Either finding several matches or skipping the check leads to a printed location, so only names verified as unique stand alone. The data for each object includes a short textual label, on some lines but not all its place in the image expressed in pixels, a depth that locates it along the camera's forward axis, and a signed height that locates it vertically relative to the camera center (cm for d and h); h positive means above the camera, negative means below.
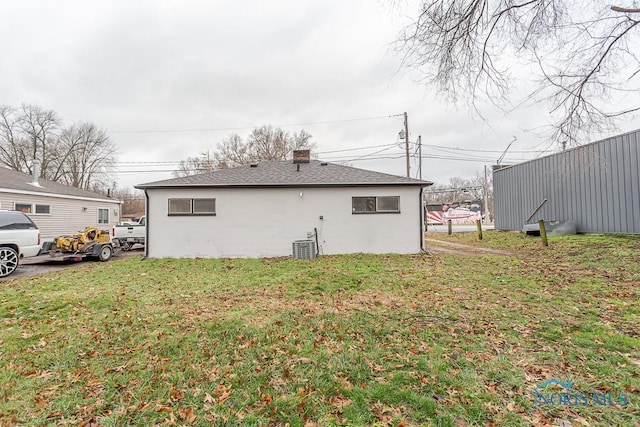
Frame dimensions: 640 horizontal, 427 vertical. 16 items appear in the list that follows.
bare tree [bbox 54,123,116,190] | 2706 +680
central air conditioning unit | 927 -96
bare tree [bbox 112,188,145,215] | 4012 +341
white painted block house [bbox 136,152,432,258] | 979 +16
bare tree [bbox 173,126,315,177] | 2977 +774
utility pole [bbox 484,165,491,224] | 3068 +135
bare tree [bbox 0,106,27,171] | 2381 +733
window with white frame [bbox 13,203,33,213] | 1194 +75
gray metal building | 925 +116
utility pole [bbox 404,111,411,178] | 1886 +603
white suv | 751 -43
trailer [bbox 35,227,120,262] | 949 -83
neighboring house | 1205 +100
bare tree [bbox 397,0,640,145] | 446 +300
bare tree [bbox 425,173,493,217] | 4634 +476
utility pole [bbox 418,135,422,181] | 2275 +528
